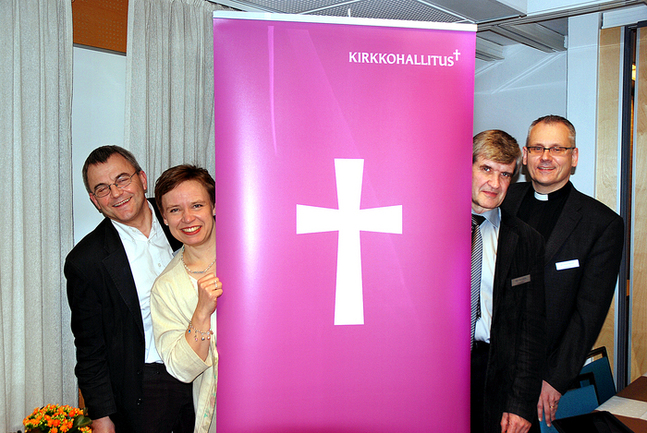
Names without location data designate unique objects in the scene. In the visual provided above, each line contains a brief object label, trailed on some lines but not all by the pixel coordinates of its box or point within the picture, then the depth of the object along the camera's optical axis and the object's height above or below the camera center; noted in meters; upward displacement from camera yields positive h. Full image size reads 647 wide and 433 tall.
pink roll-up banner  1.47 -0.05
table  1.86 -0.81
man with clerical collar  2.26 -0.20
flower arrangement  1.87 -0.83
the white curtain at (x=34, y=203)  2.14 -0.02
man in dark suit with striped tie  1.89 -0.38
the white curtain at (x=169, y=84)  2.54 +0.61
